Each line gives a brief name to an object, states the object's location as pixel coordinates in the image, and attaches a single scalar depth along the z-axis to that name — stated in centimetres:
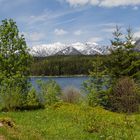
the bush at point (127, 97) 1721
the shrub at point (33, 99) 1604
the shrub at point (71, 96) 2328
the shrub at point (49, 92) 2286
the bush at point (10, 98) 1460
